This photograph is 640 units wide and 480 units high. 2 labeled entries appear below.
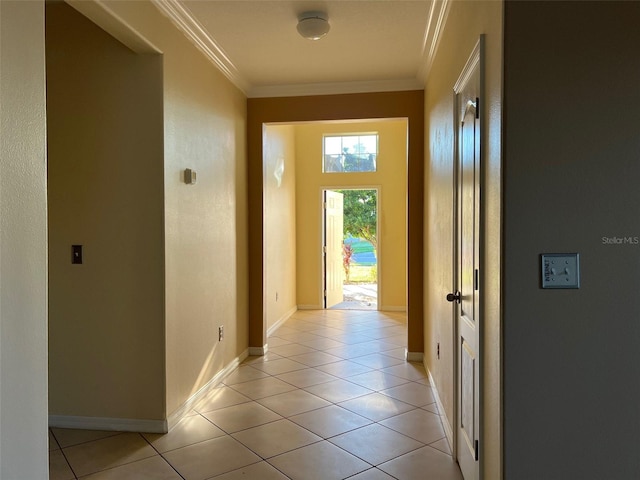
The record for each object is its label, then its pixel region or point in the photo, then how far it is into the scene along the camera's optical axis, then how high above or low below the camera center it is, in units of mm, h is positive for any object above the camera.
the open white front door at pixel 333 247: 7383 -173
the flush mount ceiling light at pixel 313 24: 3002 +1366
